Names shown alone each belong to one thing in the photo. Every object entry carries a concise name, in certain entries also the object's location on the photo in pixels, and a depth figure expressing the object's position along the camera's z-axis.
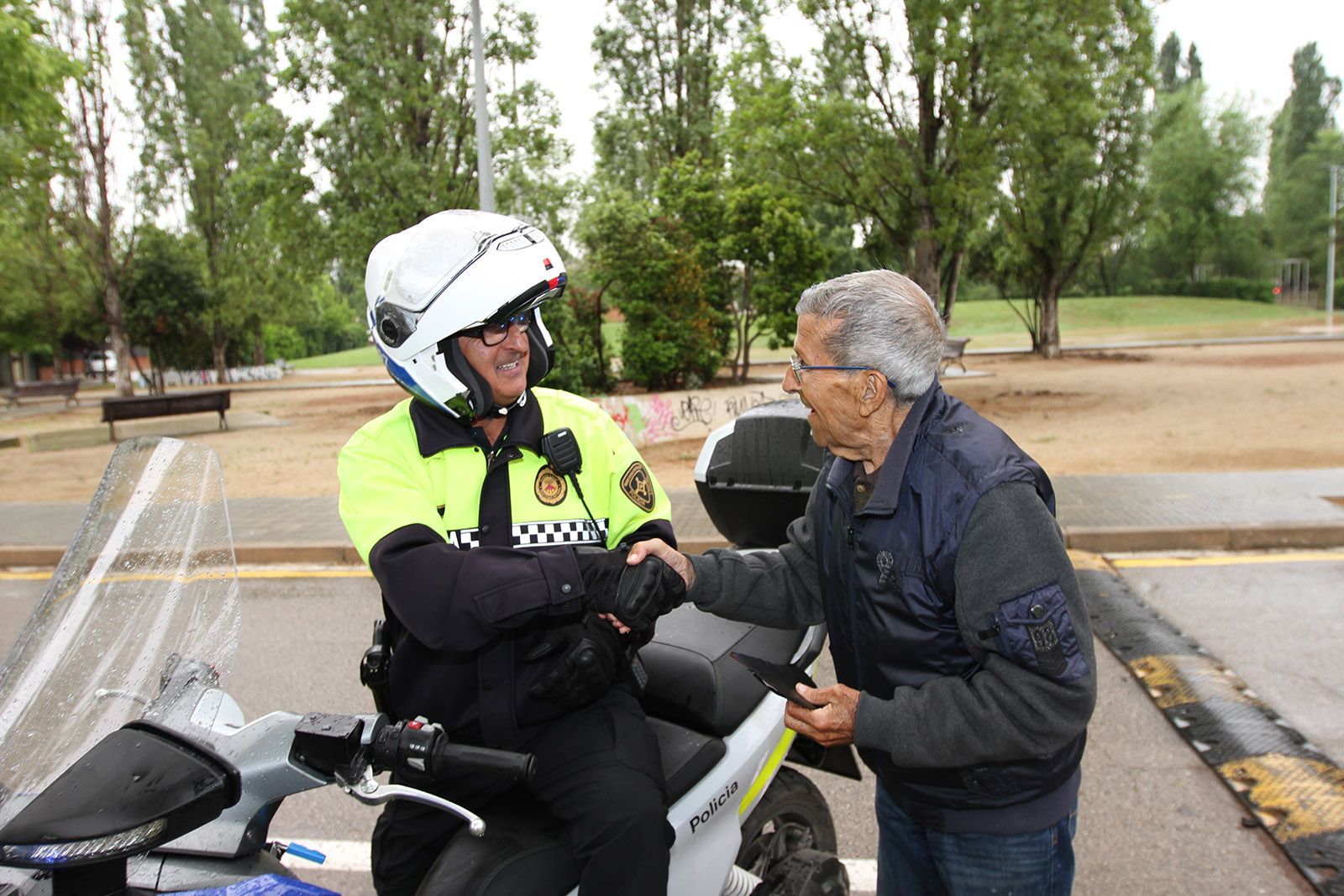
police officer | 1.88
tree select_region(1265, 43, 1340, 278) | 62.88
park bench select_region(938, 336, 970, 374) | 25.63
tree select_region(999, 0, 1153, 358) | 15.27
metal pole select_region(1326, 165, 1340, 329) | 43.03
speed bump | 3.18
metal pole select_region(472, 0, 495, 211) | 12.41
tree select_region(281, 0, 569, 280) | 20.11
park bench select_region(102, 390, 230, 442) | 17.55
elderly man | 1.69
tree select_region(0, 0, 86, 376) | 11.13
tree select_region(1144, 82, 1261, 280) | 58.16
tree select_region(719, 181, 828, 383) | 19.05
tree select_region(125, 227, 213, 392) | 30.30
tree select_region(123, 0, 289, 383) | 33.88
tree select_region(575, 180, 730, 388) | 17.58
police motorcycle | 1.33
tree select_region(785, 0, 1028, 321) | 15.08
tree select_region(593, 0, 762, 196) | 34.47
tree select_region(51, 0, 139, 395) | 26.11
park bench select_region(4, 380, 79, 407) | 30.48
